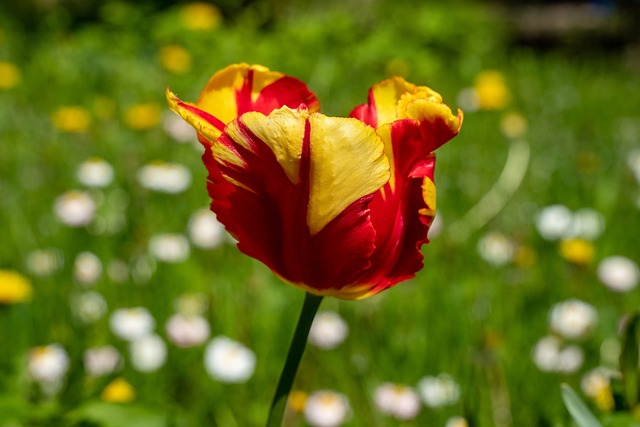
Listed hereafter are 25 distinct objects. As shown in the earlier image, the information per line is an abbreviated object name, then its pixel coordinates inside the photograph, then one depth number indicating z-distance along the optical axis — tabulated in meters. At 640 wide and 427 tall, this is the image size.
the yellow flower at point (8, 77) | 1.21
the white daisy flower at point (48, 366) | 0.73
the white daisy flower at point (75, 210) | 0.89
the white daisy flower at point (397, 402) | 0.74
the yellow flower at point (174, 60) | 1.28
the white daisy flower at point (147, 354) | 0.77
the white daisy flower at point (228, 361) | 0.76
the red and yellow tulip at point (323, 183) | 0.47
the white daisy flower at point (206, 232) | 0.89
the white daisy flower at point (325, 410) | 0.73
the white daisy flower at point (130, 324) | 0.78
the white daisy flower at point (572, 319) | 0.81
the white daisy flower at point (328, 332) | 0.80
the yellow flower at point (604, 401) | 0.72
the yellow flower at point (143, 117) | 1.08
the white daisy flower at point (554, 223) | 0.94
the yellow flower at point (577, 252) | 0.87
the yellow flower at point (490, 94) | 1.17
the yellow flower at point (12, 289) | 0.79
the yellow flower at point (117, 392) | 0.71
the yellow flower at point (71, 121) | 1.06
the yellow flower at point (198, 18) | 1.56
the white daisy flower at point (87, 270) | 0.84
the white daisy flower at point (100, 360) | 0.75
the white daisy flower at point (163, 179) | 0.94
